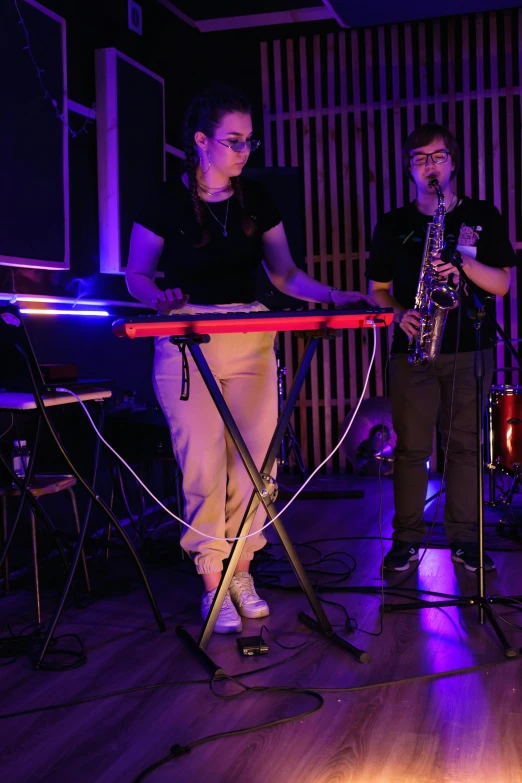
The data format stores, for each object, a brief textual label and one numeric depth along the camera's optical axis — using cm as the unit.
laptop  282
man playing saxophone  357
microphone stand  289
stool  349
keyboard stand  278
